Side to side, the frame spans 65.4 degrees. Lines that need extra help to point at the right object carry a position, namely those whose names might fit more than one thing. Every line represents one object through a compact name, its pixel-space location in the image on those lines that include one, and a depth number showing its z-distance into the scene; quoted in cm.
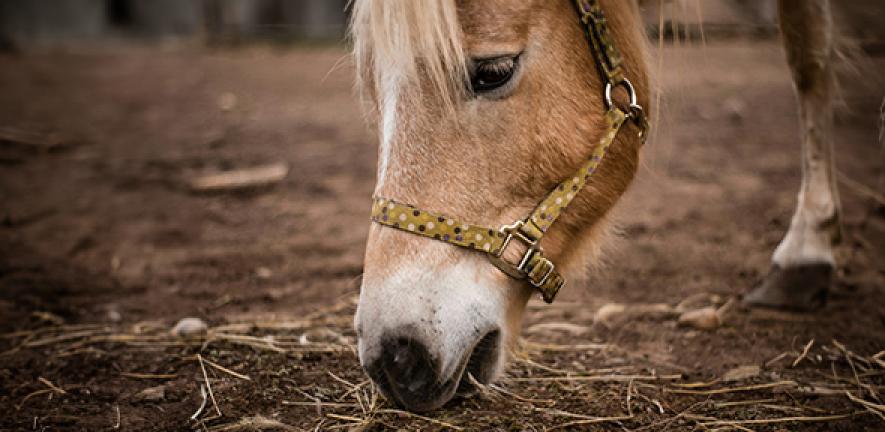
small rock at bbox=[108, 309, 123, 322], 307
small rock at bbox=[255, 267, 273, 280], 365
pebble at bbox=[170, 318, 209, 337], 283
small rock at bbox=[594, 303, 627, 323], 294
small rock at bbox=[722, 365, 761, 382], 236
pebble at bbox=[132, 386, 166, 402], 229
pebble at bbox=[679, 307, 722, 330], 281
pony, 176
